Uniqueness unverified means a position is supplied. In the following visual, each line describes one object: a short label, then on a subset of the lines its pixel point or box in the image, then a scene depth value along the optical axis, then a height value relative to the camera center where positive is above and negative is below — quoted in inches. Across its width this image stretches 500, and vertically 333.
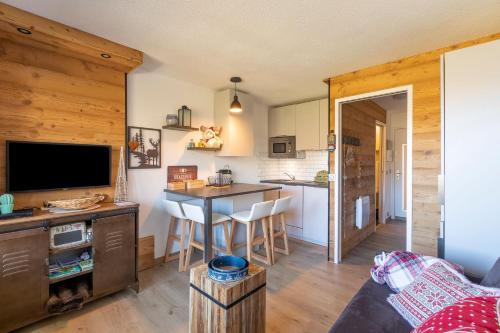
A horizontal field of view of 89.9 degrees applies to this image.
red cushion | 30.2 -20.0
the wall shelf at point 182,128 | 121.1 +18.0
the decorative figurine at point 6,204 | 69.6 -11.1
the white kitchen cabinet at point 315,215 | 142.7 -29.8
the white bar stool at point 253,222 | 108.9 -26.3
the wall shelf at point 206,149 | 131.2 +8.6
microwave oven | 168.4 +12.1
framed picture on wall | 110.0 +7.5
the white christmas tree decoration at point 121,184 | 100.5 -8.0
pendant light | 125.1 +29.8
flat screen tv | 78.3 -0.6
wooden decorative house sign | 124.9 -4.4
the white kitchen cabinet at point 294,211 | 154.3 -29.4
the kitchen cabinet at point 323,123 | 152.0 +25.6
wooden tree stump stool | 50.3 -29.5
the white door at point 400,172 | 202.1 -6.2
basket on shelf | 79.3 -12.6
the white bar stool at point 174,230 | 108.2 -30.6
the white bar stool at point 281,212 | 116.9 -22.9
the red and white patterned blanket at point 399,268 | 57.7 -25.0
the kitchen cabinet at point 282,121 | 169.8 +30.6
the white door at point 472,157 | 58.2 +1.8
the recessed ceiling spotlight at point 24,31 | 72.2 +38.9
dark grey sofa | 46.2 -30.1
